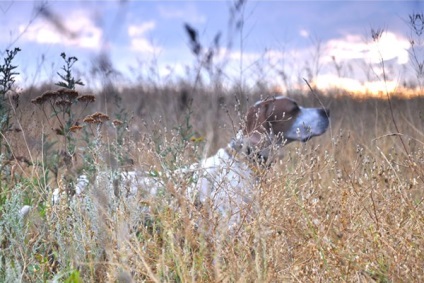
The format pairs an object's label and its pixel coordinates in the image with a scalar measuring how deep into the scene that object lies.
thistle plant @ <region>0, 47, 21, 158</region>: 3.26
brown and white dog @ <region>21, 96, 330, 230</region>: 2.29
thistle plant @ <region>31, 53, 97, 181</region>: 3.04
